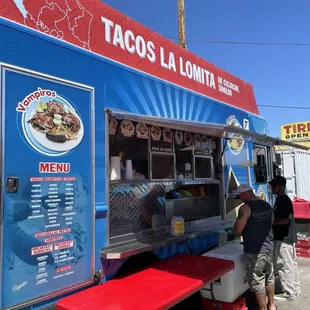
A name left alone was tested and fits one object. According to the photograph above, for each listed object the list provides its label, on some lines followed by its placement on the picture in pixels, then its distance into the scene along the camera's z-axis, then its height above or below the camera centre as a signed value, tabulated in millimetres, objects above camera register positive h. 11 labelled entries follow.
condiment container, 3931 -539
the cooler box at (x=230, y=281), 3840 -1178
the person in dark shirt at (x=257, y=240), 3867 -701
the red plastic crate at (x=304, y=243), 7155 -1387
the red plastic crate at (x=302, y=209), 7488 -700
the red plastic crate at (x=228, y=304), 3793 -1420
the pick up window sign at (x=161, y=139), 4038 +506
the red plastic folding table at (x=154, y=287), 2525 -899
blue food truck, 2400 +323
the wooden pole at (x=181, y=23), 10430 +4878
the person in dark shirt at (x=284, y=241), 4648 -878
